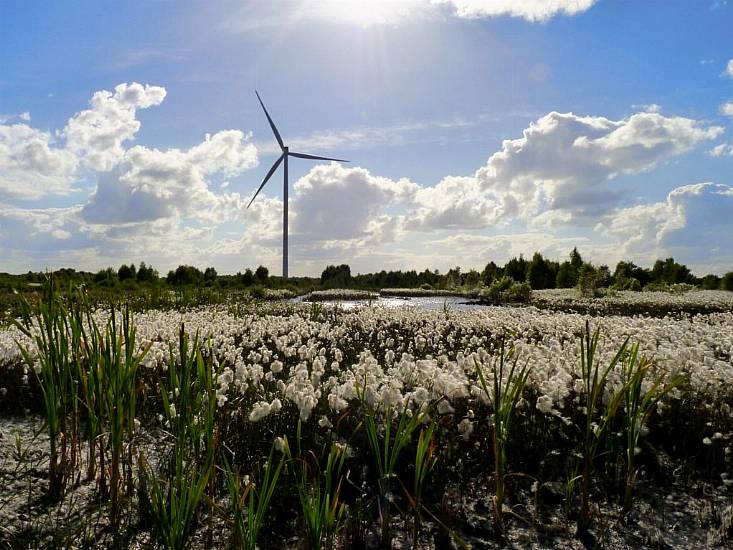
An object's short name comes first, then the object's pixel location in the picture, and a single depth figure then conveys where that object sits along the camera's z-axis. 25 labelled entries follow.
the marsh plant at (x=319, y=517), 3.26
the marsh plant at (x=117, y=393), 4.00
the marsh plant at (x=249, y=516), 3.14
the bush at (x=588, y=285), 33.75
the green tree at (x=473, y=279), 45.37
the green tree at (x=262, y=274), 49.53
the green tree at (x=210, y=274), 50.22
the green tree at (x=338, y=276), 56.74
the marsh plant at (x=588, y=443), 3.80
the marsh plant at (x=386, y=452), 3.65
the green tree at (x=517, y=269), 55.75
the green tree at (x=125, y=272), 43.19
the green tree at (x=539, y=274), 51.41
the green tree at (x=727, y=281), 39.84
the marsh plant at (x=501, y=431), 3.82
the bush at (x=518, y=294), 32.25
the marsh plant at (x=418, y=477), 3.57
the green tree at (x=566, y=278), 47.62
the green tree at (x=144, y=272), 42.56
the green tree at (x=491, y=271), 57.90
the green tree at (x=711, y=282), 44.72
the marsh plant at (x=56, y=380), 4.23
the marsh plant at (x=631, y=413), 3.95
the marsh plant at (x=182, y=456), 3.27
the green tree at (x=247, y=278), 47.01
